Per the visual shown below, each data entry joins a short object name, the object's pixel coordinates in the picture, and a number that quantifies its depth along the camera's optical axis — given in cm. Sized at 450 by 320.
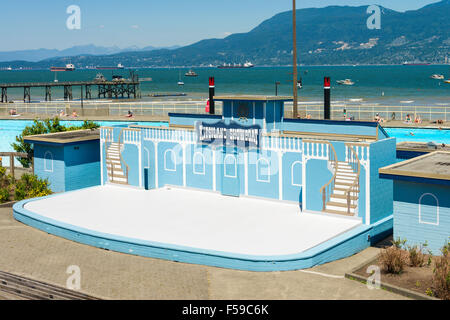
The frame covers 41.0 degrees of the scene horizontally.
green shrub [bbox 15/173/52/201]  2878
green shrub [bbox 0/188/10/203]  2902
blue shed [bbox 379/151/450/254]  1908
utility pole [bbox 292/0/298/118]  3436
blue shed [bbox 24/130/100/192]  3064
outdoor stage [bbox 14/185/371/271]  1883
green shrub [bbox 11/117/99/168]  3581
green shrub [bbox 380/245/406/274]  1722
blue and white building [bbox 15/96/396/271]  1983
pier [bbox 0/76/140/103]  11018
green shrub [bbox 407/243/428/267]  1791
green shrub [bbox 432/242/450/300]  1539
